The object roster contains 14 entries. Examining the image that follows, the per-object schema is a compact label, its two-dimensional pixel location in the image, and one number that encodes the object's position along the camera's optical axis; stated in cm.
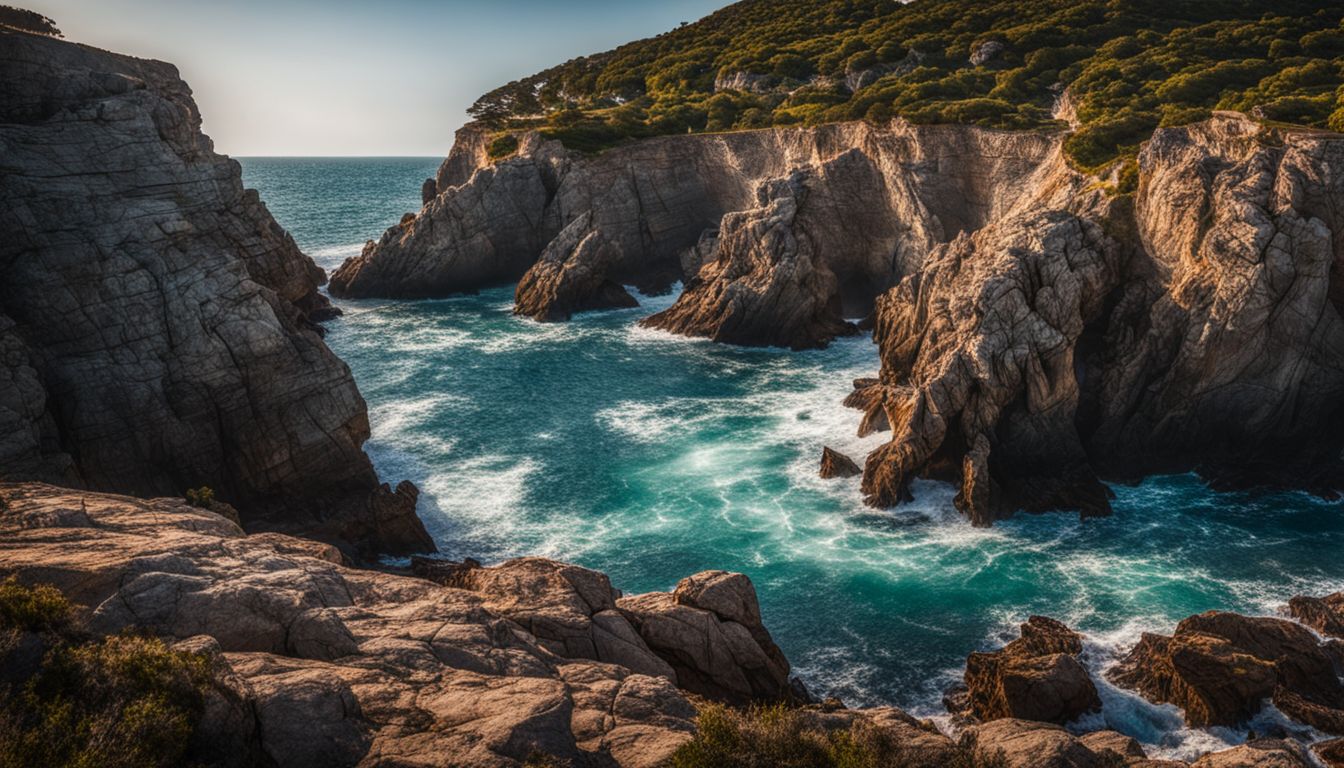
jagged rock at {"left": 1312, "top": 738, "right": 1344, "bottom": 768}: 2490
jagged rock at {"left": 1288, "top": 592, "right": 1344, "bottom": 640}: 3191
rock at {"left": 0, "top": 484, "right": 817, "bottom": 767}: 1528
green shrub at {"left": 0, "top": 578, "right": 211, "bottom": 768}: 1253
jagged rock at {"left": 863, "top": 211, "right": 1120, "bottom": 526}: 4462
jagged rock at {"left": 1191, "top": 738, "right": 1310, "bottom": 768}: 1873
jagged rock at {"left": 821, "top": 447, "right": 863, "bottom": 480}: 4791
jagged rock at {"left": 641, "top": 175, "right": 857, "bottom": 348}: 7188
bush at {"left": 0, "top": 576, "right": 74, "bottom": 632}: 1443
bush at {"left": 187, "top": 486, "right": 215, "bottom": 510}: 3212
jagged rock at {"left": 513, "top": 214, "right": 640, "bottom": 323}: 8538
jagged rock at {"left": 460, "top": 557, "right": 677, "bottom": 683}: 2358
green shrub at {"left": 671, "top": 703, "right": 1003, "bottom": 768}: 1554
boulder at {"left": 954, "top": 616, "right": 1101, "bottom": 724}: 2784
